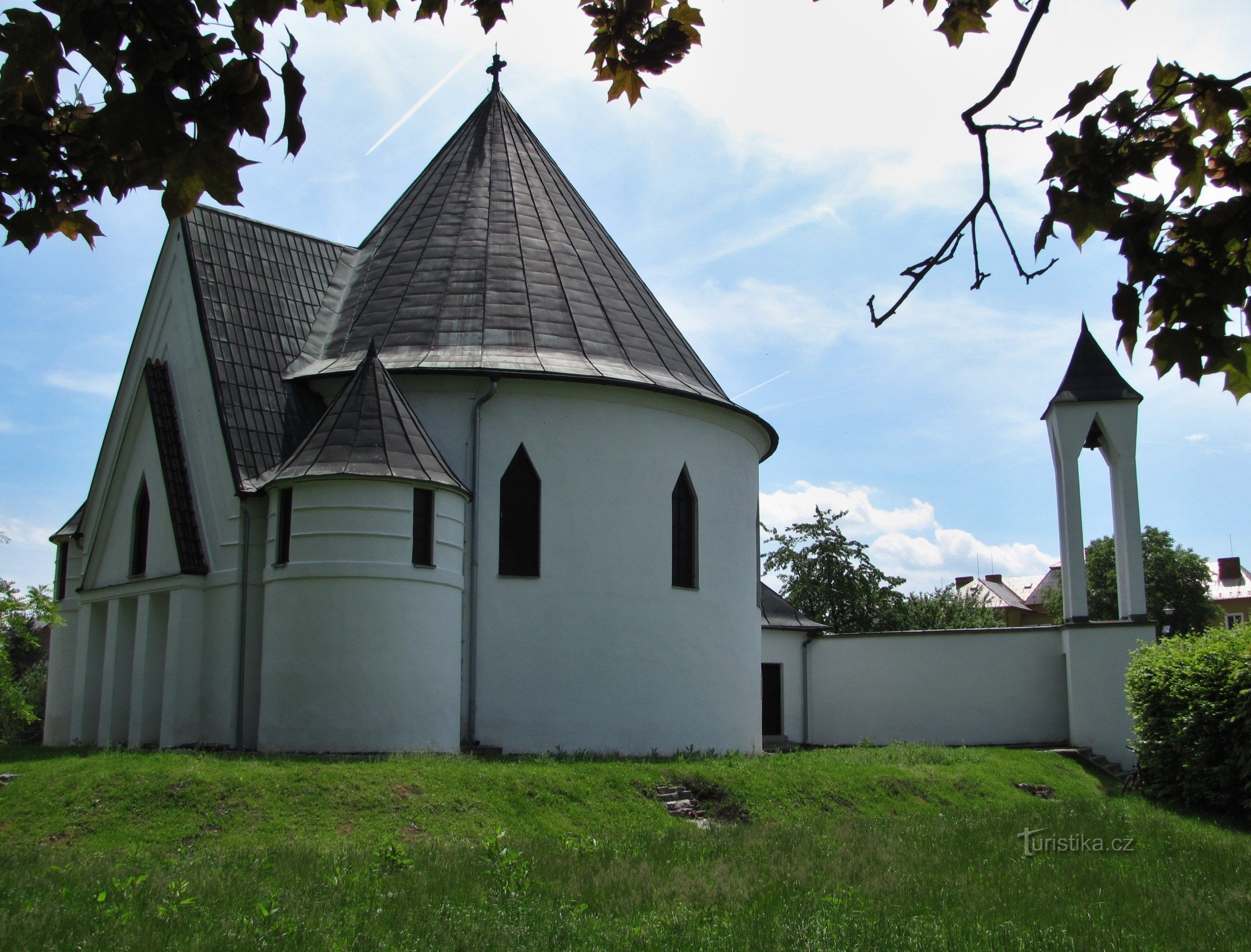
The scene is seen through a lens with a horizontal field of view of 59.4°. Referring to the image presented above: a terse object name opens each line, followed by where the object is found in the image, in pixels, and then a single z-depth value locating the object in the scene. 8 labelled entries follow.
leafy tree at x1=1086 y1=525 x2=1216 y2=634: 61.06
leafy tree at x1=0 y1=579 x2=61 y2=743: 23.50
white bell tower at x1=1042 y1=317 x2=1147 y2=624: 24.52
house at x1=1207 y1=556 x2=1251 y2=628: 82.62
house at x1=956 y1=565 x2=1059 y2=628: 86.01
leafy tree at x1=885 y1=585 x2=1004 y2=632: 48.69
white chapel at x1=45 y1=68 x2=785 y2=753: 16.91
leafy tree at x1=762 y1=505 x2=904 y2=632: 47.62
